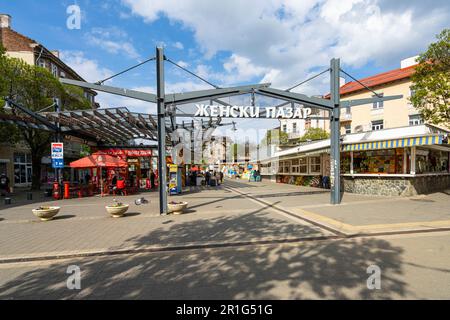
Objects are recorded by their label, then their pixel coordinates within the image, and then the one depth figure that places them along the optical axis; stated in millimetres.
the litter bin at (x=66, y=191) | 15828
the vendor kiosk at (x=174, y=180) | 16750
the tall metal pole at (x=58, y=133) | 15615
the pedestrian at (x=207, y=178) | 25266
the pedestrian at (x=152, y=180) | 23177
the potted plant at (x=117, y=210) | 9031
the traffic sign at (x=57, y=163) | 13414
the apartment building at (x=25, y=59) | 24953
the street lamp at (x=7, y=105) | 15255
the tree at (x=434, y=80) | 11342
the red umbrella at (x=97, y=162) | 15836
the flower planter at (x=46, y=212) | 8727
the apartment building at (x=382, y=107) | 27125
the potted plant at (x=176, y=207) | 9557
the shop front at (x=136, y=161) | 21828
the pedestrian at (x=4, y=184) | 18109
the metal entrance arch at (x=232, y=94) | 9639
